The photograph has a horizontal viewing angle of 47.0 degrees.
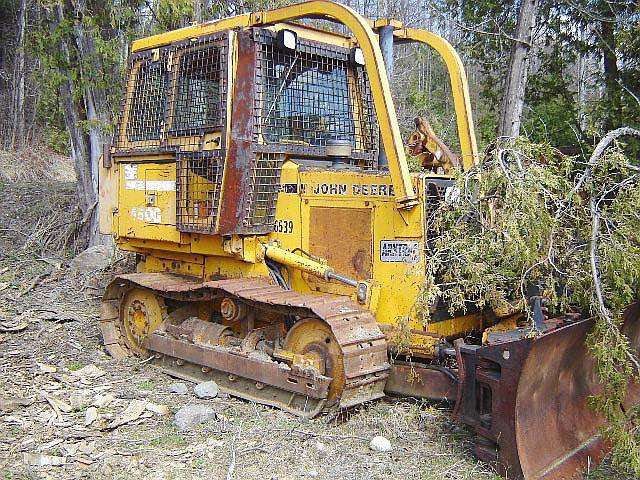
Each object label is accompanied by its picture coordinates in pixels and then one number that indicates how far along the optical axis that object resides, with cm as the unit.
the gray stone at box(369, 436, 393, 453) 478
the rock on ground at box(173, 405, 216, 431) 519
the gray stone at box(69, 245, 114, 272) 994
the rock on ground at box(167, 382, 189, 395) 594
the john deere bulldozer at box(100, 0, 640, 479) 472
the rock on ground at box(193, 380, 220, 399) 580
